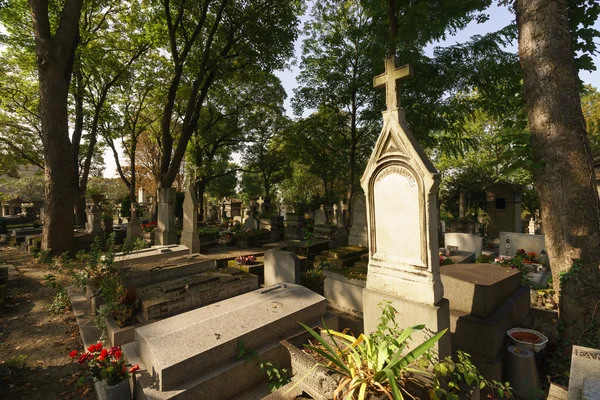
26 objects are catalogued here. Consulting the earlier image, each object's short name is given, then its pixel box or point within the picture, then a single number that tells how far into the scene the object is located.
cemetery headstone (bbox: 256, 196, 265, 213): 22.95
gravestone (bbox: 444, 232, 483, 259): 9.48
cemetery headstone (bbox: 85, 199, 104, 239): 13.23
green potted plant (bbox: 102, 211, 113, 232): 15.66
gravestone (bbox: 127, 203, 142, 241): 13.59
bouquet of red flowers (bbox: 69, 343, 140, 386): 3.06
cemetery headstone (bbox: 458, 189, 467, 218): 15.27
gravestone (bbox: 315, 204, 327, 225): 15.51
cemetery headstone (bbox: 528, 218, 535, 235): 14.25
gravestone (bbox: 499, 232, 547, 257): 8.93
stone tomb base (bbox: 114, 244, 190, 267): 7.09
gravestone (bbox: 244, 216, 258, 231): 16.09
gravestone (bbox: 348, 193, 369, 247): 10.58
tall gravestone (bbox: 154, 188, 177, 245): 10.85
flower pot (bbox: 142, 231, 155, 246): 12.43
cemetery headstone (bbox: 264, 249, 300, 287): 6.35
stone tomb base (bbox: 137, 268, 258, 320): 4.80
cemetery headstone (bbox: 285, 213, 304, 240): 14.38
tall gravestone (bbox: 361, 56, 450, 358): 3.27
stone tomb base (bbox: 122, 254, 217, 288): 5.90
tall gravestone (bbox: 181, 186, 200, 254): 9.94
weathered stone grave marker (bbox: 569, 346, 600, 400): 2.23
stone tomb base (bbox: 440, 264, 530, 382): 3.73
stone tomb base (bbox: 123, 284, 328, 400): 2.91
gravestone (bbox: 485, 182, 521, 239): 14.29
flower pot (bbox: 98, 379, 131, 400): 3.02
